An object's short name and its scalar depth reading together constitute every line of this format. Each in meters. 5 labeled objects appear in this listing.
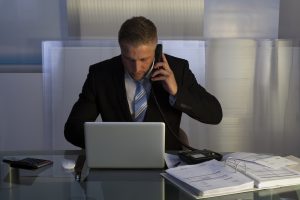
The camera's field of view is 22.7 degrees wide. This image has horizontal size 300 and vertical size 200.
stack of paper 2.98
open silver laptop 3.21
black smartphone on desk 3.32
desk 2.97
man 3.79
